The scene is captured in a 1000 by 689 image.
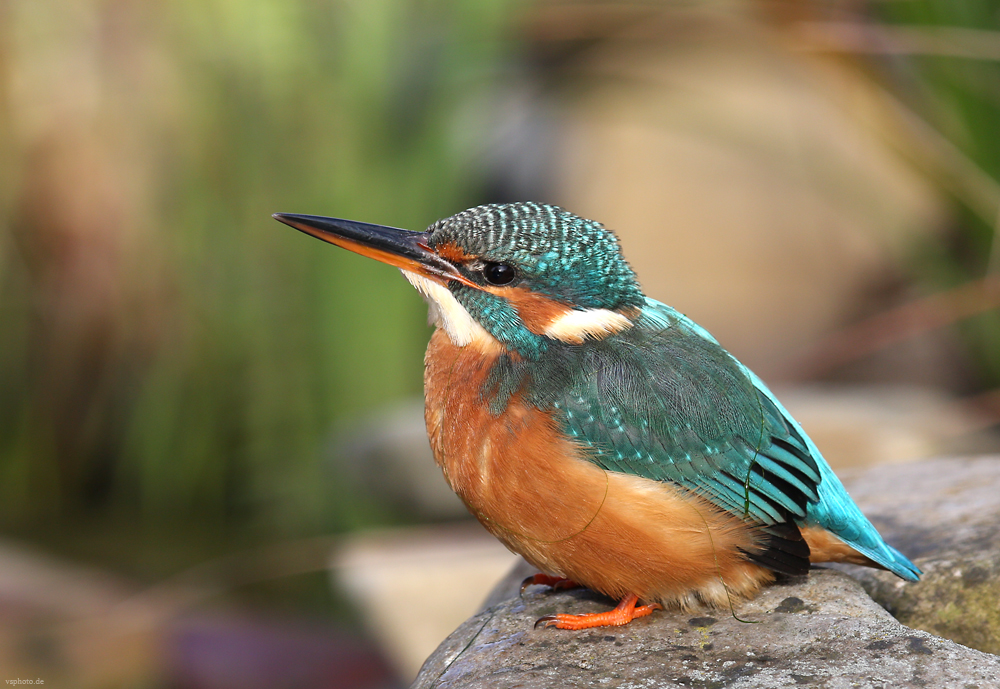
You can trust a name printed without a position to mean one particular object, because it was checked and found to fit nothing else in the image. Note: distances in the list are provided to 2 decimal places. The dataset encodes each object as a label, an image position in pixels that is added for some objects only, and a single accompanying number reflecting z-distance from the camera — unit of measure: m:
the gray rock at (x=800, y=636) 4.68
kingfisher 5.32
